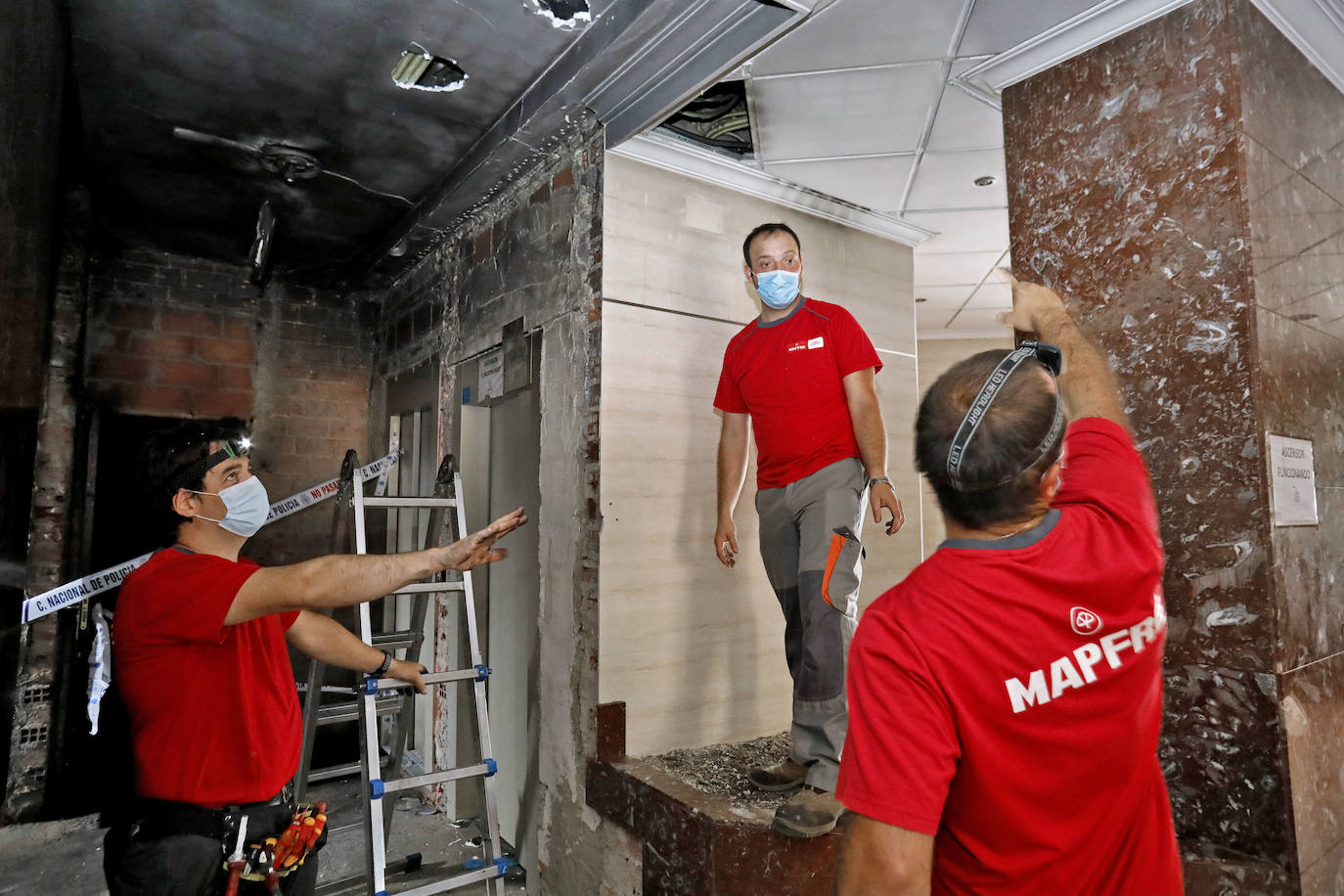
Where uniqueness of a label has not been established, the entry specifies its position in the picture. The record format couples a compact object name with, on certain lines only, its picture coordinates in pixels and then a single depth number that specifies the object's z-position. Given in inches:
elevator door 112.3
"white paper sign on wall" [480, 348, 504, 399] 123.8
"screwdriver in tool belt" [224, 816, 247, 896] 61.1
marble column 62.6
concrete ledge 70.8
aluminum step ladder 88.7
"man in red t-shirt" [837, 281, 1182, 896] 31.9
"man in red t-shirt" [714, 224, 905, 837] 74.0
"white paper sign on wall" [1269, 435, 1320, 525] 64.2
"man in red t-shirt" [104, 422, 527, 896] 60.2
